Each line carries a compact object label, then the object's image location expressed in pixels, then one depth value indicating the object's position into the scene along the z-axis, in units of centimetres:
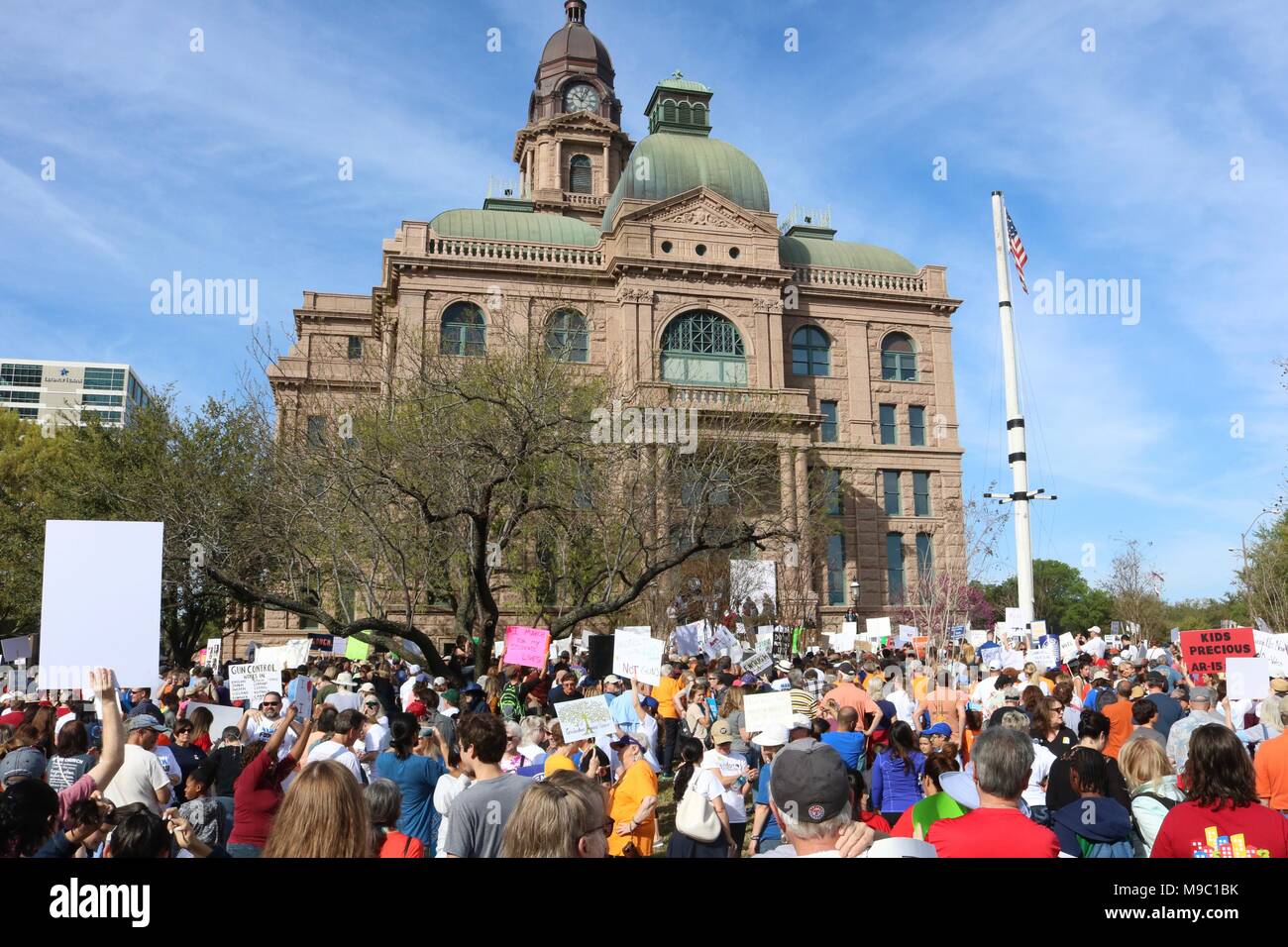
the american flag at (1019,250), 3518
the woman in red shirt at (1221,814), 430
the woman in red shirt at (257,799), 701
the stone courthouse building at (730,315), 4619
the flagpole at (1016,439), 3316
